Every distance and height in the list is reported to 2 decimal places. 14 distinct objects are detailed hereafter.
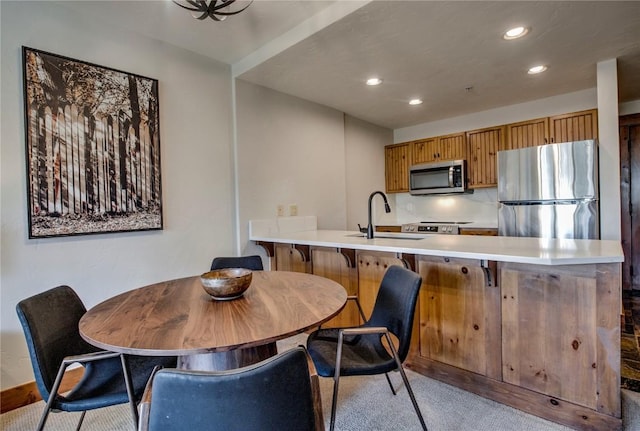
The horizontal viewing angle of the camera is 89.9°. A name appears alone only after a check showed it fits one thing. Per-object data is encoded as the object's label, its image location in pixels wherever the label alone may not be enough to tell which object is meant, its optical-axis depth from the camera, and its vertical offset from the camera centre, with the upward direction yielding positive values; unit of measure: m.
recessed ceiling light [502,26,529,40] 2.35 +1.31
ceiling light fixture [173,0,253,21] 1.69 +1.14
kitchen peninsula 1.60 -0.64
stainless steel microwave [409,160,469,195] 4.34 +0.47
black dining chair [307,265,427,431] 1.46 -0.69
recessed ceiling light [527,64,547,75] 3.02 +1.33
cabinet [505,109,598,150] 3.47 +0.90
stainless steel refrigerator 2.99 +0.17
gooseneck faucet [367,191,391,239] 2.69 -0.15
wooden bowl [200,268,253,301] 1.49 -0.33
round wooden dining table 1.06 -0.40
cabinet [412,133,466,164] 4.43 +0.90
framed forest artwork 2.03 +0.51
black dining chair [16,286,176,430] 1.25 -0.61
